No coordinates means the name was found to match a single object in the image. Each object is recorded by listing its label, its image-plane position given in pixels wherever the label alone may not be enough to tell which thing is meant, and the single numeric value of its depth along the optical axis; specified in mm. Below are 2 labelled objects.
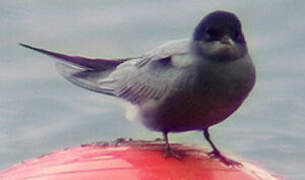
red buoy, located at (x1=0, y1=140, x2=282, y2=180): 5338
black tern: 6000
